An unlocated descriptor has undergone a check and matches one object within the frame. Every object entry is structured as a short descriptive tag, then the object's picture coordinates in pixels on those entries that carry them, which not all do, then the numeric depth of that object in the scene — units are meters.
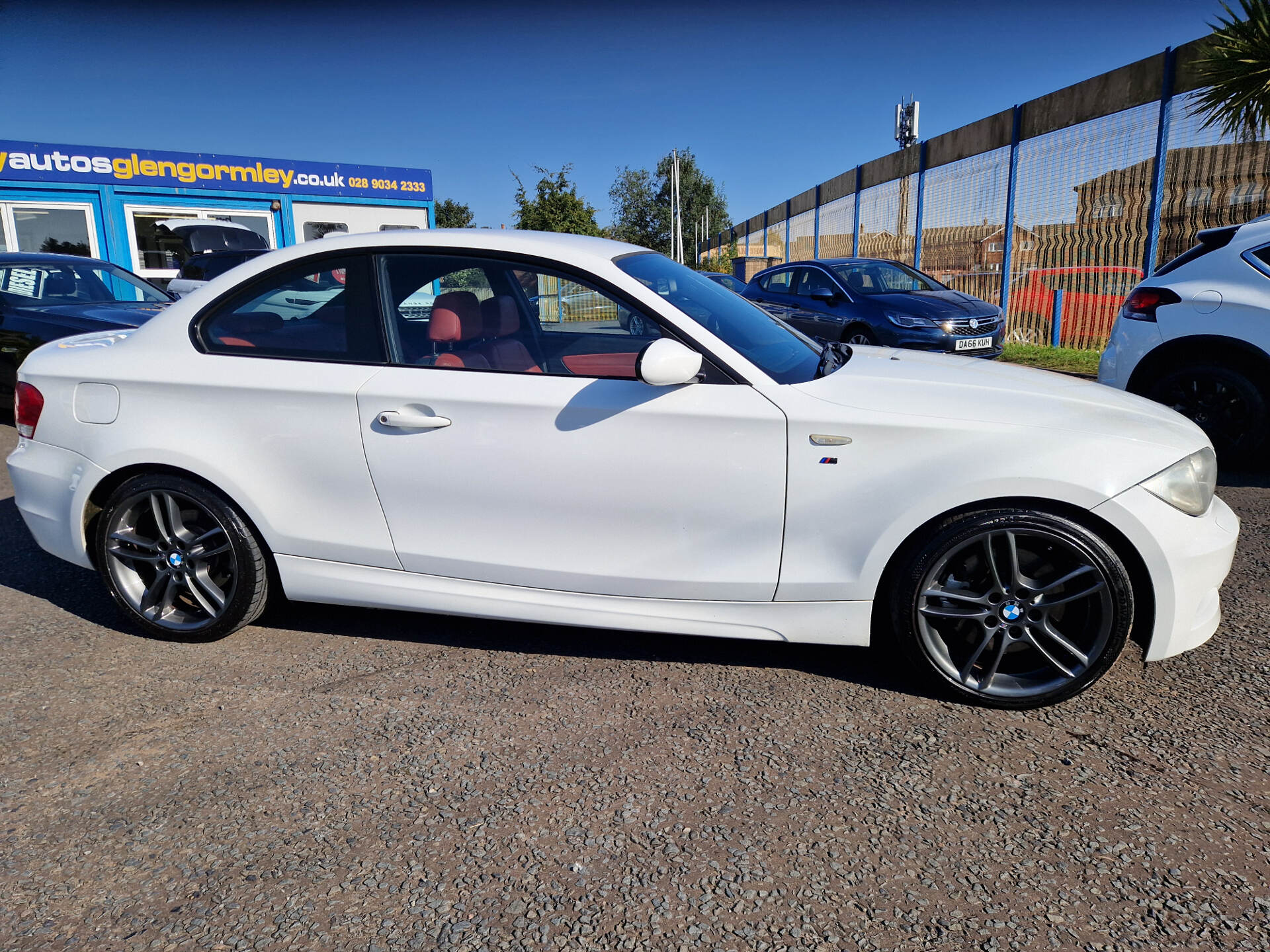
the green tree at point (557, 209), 29.62
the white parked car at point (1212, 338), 5.47
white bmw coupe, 2.74
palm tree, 9.23
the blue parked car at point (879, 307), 9.97
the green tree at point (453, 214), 77.56
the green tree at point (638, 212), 59.94
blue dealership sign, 17.83
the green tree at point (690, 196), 62.00
